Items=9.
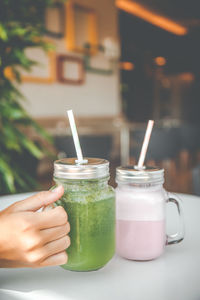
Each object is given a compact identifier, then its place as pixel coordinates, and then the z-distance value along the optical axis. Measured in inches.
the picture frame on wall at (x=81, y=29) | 212.2
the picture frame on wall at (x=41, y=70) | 184.9
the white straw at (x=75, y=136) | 25.2
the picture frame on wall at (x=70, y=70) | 208.8
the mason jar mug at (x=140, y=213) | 25.8
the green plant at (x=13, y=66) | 65.2
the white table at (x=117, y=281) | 21.8
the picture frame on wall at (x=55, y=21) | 197.0
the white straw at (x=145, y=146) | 26.6
